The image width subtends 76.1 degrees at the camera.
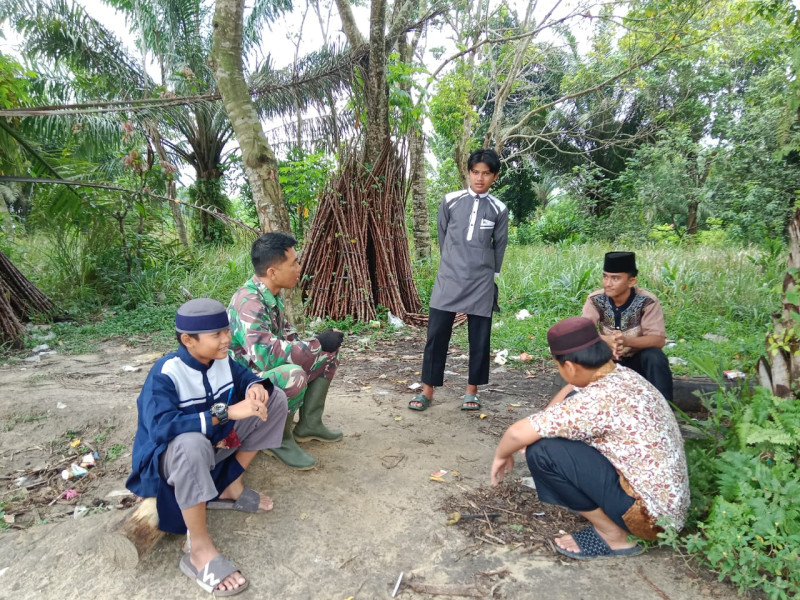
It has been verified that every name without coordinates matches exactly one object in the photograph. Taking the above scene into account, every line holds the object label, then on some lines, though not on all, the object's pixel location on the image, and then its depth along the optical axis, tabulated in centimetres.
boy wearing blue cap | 198
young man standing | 388
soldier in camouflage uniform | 266
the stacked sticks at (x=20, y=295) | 650
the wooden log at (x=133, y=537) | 208
